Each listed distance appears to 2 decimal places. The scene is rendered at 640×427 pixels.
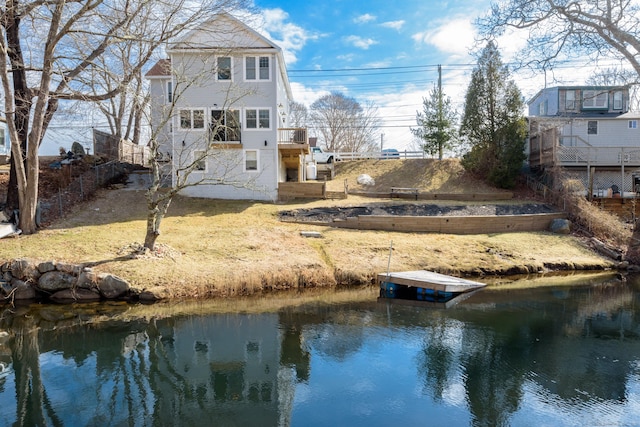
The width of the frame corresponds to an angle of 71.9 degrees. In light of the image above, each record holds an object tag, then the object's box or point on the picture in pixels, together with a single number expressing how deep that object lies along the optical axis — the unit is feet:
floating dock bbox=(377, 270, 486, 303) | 49.85
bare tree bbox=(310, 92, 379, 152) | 178.60
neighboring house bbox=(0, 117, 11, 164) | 111.86
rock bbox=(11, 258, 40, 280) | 47.24
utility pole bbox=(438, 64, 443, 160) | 113.60
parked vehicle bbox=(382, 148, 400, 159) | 124.88
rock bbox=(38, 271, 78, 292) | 47.19
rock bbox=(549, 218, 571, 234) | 75.20
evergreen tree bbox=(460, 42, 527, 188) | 98.63
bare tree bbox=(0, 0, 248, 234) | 52.95
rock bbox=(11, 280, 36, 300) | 46.88
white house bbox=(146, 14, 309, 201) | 84.48
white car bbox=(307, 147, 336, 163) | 122.21
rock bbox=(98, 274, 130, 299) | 47.21
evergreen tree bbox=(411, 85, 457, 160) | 113.80
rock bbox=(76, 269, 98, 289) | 47.29
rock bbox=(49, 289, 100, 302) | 47.26
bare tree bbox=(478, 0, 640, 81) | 59.72
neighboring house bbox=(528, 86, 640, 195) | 93.25
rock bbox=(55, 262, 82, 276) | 47.70
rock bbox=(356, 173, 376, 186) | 107.24
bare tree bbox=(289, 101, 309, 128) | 180.96
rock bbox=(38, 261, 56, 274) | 47.57
